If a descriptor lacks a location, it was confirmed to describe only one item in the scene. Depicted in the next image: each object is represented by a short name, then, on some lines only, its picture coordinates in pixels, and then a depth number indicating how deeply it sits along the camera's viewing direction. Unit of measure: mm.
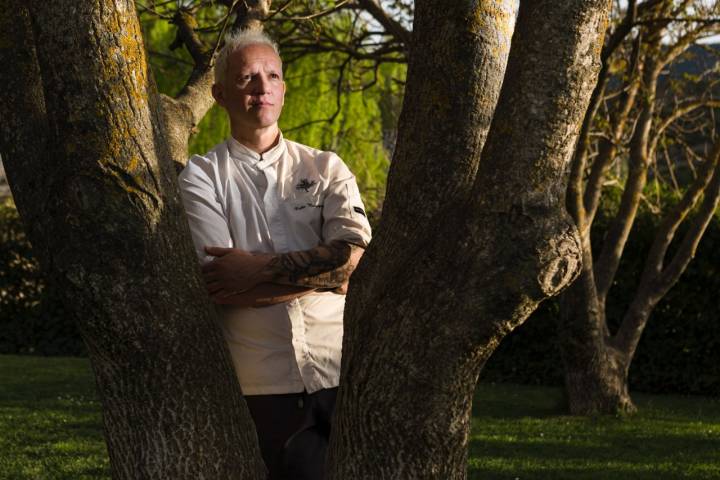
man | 5822
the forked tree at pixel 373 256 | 4706
